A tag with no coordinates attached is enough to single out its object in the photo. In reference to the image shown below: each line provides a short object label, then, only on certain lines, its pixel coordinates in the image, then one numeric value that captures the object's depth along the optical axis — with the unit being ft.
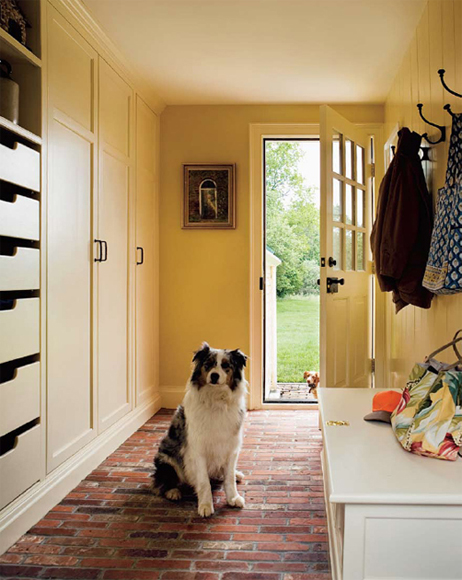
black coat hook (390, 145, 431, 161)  8.27
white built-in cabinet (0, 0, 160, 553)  6.66
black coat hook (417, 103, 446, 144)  7.35
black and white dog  7.52
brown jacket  7.79
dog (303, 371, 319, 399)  13.20
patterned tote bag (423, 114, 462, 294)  5.61
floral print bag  4.53
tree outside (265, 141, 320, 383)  21.58
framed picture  13.47
